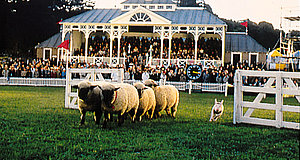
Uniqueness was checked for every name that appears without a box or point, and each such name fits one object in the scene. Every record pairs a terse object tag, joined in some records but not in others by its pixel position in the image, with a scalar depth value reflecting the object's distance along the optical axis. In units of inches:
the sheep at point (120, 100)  332.5
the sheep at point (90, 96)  331.0
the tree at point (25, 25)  2218.3
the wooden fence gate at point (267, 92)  341.7
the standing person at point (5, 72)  1181.7
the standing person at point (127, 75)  1083.3
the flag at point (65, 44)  797.5
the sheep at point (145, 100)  383.2
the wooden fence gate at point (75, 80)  463.5
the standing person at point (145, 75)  1067.3
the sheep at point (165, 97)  422.0
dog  397.4
